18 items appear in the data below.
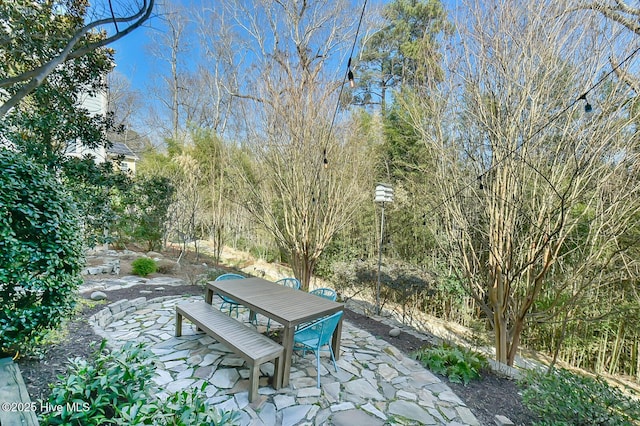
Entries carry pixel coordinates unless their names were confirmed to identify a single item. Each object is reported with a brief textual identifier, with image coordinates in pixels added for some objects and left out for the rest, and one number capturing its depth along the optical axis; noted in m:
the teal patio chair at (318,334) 2.35
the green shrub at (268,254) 8.04
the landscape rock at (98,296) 3.66
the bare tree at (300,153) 4.56
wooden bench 2.03
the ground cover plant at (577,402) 1.66
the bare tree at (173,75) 10.36
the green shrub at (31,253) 1.67
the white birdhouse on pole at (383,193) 4.18
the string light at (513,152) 2.30
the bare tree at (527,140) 2.36
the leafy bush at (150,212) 5.80
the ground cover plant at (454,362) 2.57
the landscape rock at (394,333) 3.56
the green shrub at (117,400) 1.33
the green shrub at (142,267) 5.43
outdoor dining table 2.25
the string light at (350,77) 2.51
